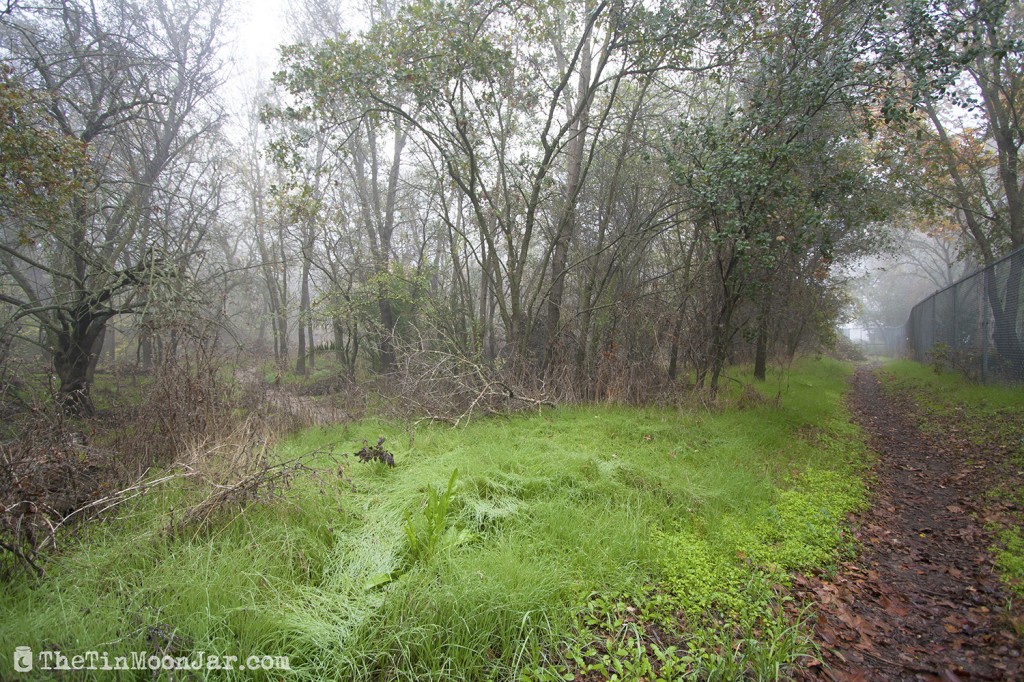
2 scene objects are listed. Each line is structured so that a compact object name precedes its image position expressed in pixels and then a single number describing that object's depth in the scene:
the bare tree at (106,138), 7.37
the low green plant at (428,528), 3.05
